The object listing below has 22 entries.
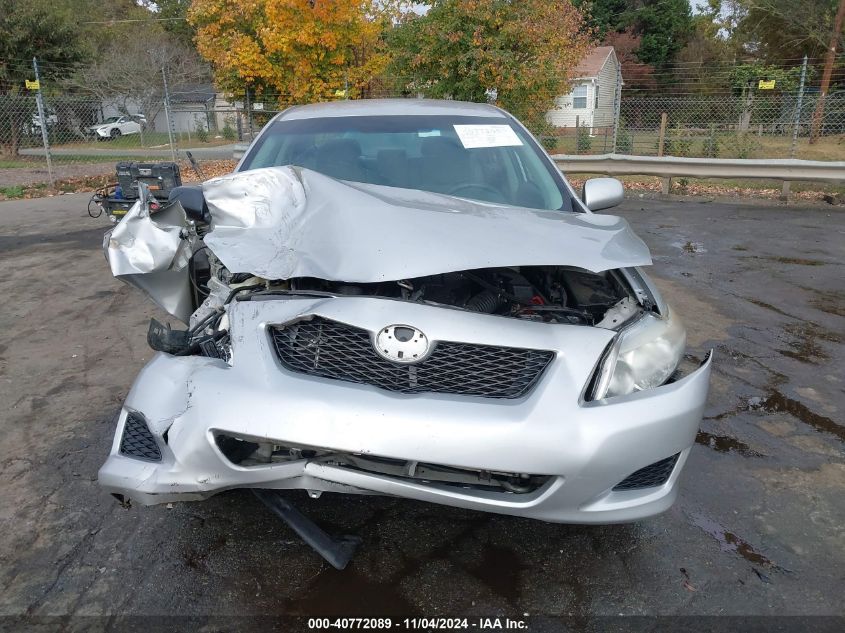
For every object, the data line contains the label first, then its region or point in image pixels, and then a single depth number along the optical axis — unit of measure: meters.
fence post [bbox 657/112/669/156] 14.09
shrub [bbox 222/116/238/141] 31.06
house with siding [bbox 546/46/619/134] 36.97
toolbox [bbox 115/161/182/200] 8.35
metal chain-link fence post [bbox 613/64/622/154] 15.24
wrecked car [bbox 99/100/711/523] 2.00
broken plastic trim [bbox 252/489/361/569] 2.31
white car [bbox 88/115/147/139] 26.89
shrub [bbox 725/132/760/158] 14.28
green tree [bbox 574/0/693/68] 44.09
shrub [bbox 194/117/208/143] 32.62
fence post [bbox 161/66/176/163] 15.24
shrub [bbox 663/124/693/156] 15.09
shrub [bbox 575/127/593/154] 17.97
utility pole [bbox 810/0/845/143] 21.27
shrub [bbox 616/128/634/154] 16.20
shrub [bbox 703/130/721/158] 14.76
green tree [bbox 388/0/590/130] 13.76
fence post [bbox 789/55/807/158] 12.34
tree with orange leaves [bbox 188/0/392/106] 18.25
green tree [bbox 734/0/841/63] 26.41
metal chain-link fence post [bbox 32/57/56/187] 12.62
